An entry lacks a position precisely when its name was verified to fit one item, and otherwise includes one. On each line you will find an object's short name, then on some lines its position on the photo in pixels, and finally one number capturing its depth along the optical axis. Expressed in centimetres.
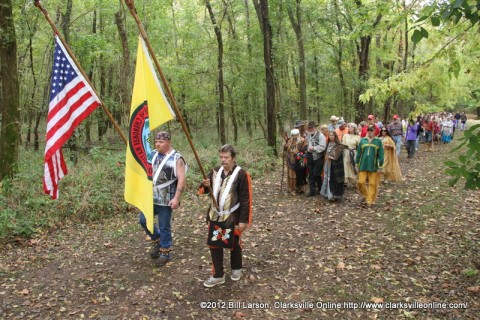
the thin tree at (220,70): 1620
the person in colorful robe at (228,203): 494
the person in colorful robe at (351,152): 1044
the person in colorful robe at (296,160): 1023
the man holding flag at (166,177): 554
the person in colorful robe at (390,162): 1047
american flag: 483
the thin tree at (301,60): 1787
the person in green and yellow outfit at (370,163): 874
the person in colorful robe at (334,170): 927
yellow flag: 426
